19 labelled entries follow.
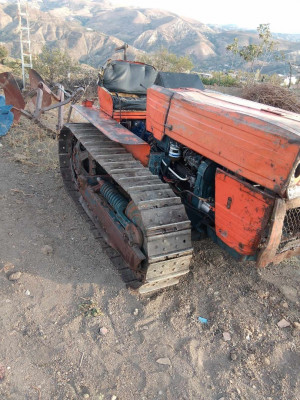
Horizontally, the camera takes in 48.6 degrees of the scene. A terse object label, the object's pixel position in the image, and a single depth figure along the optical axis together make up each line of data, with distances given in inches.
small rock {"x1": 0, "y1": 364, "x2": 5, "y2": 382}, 90.0
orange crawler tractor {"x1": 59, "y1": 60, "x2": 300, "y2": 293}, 90.9
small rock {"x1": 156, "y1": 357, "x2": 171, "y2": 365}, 99.3
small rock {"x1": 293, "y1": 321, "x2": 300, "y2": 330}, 114.0
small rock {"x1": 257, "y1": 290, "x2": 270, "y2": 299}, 127.4
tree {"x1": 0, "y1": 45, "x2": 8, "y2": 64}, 890.6
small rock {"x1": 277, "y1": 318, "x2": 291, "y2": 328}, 115.1
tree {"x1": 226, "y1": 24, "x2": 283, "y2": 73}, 858.1
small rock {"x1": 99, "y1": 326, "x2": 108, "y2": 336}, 106.7
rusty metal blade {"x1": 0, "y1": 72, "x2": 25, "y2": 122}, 296.8
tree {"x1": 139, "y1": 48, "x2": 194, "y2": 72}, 736.8
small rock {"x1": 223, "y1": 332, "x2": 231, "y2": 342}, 108.7
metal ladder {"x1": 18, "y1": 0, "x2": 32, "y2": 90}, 517.6
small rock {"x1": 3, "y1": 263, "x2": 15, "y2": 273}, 128.2
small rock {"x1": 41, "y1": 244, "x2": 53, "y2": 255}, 140.7
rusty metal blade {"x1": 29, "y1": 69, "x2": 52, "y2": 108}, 294.0
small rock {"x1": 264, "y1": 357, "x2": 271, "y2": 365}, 101.3
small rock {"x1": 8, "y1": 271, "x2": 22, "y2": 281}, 123.7
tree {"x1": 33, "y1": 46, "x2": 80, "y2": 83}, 604.7
